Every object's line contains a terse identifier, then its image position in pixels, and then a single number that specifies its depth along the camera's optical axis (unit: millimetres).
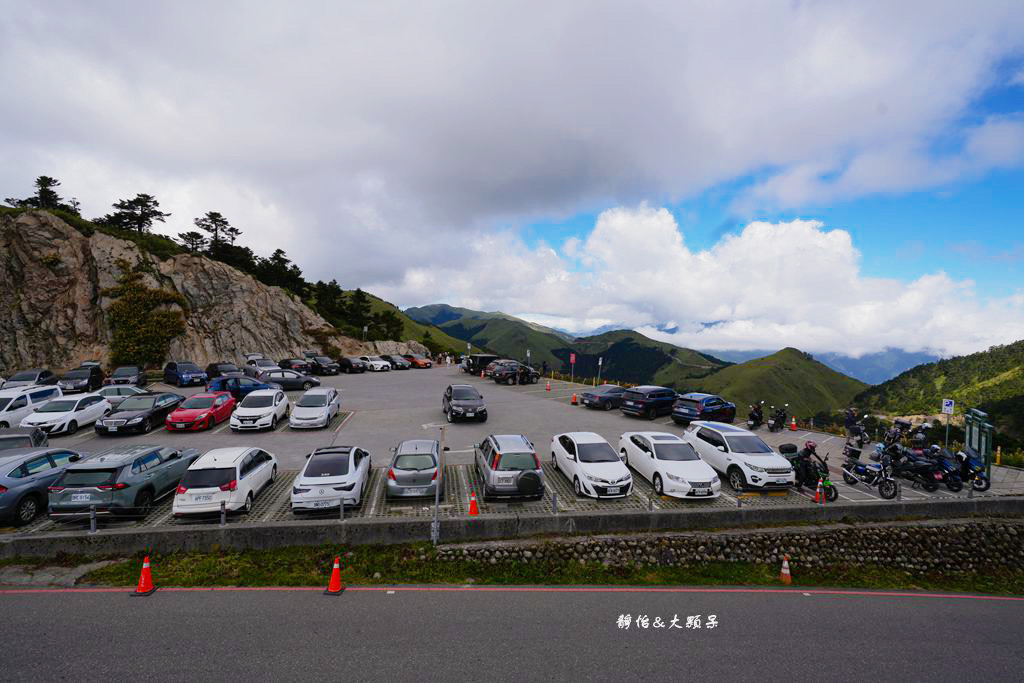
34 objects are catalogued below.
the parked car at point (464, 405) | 24203
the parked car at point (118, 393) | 23712
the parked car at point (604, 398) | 29219
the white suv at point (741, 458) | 14992
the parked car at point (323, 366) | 44688
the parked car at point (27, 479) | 11719
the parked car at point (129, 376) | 31344
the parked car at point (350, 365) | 47844
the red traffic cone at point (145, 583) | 9741
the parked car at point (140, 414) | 19875
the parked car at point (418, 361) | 55438
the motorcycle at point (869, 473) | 15234
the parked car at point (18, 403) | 20625
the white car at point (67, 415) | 19672
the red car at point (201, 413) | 20562
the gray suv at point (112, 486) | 11484
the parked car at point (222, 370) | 35469
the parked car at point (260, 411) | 21031
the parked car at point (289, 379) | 33969
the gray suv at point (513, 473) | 13688
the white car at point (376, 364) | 49938
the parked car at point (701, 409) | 24109
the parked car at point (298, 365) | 44531
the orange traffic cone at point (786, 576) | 11816
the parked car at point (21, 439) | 15055
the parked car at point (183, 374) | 33062
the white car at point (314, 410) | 21984
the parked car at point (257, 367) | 36188
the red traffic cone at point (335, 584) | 10047
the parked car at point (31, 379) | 28756
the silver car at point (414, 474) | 13414
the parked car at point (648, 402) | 26375
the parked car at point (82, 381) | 29188
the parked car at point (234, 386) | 27297
